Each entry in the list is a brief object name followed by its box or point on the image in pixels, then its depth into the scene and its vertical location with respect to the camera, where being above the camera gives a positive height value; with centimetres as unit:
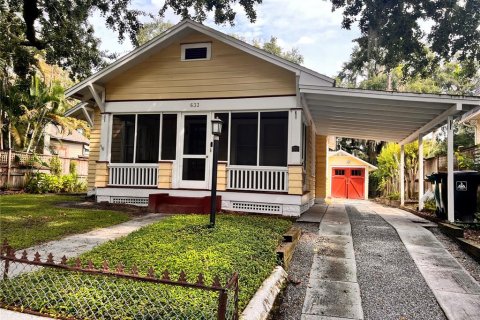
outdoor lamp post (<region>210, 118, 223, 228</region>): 529 +25
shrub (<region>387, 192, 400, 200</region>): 1568 -94
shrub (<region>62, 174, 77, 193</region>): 1571 -64
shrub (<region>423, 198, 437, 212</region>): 1014 -89
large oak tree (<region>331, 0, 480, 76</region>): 1161 +565
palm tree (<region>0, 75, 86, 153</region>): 1589 +292
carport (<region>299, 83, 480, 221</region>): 729 +176
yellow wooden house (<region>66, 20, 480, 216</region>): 872 +172
